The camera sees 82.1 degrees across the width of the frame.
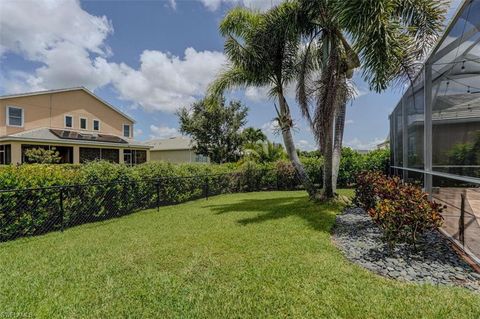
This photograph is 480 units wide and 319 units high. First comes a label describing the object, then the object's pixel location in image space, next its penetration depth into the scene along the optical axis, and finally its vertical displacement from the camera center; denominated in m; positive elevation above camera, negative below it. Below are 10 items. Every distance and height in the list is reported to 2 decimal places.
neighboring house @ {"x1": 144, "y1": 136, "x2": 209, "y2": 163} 32.62 +0.95
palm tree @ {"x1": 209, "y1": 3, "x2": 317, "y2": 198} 9.43 +3.77
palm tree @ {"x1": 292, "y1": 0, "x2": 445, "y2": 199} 5.93 +2.81
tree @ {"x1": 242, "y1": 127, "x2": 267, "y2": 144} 25.59 +2.16
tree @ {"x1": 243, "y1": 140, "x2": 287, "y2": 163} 17.77 +0.33
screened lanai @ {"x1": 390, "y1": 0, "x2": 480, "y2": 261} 4.48 +0.66
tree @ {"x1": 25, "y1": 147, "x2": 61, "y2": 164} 17.84 +0.24
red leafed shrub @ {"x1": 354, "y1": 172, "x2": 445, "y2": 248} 4.30 -0.93
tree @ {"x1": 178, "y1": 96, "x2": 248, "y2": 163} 25.19 +2.79
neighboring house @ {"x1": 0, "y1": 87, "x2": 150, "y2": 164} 19.47 +2.69
